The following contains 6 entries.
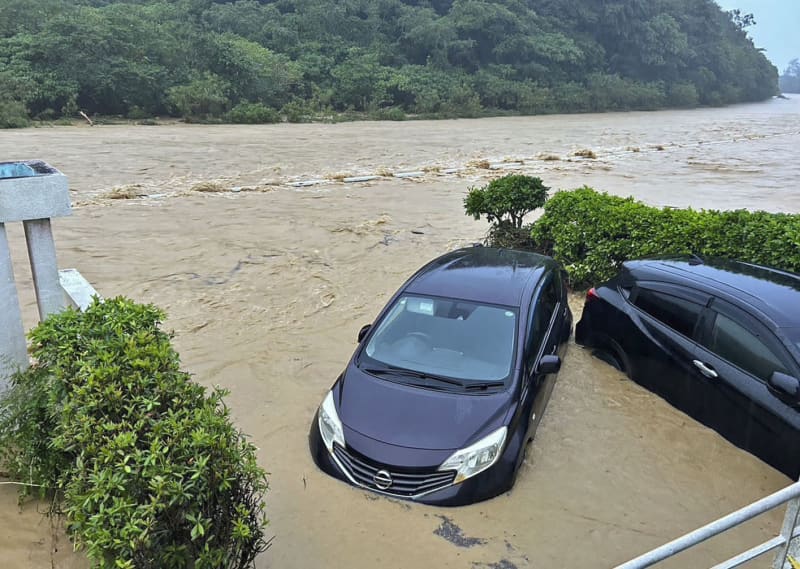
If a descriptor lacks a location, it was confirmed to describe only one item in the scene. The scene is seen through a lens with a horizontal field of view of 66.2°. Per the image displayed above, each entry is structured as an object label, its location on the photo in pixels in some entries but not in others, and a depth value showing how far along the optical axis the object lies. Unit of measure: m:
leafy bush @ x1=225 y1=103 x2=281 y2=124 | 35.62
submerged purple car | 4.32
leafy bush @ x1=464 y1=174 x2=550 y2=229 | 9.91
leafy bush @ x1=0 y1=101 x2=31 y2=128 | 28.42
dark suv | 4.75
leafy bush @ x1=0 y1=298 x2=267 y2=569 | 2.66
